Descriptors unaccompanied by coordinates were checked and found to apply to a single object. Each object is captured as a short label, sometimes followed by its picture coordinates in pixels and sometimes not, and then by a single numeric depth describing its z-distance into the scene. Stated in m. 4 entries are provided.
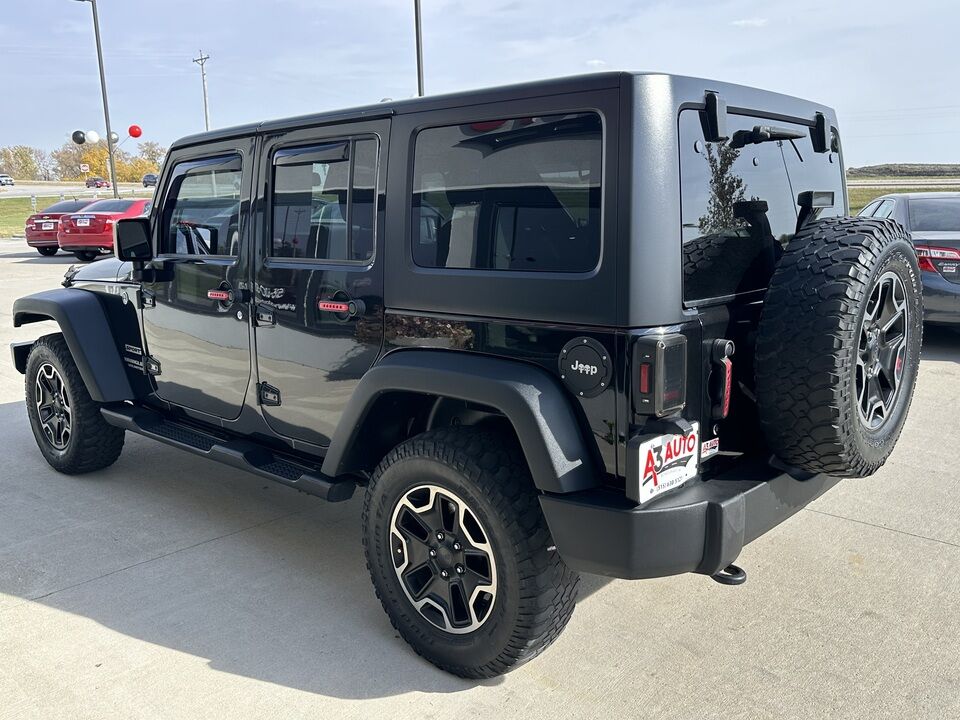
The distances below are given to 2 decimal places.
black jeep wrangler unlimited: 2.41
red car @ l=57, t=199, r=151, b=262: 17.34
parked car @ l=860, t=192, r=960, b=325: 7.28
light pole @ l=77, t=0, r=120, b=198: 23.88
